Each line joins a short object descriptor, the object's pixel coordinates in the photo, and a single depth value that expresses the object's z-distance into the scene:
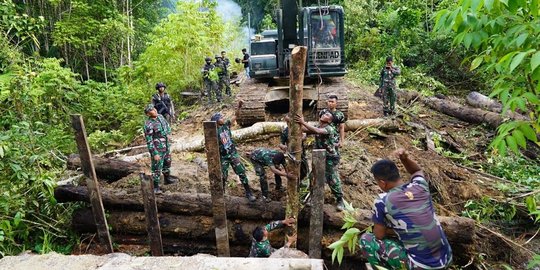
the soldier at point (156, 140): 6.55
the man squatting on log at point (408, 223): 3.38
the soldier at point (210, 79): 13.18
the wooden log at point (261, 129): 9.00
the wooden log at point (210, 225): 5.15
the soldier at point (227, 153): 6.05
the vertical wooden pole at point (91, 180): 5.22
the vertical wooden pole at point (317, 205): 4.91
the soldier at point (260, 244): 4.88
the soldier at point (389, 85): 10.08
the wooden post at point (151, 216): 5.12
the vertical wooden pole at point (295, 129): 4.57
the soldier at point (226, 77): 14.32
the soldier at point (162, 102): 9.87
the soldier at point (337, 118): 5.97
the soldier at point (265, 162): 5.75
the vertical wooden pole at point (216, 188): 4.93
